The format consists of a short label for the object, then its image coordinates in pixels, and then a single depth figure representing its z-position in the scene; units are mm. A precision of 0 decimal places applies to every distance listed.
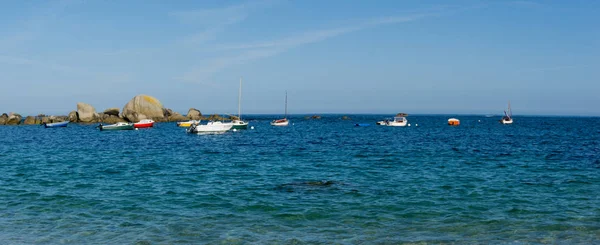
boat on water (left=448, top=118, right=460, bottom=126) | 126438
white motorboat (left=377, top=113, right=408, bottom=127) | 106250
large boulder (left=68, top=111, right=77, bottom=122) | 125125
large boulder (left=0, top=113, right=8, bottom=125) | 119688
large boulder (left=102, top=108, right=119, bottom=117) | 125812
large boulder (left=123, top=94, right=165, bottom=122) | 118500
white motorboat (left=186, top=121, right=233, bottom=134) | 75562
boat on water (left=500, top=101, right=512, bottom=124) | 132750
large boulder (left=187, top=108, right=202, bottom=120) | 148625
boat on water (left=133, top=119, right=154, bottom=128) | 96025
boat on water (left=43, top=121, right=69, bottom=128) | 100750
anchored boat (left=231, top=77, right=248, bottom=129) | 85431
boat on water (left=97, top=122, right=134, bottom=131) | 88125
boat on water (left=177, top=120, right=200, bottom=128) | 105500
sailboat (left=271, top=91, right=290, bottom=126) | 118250
